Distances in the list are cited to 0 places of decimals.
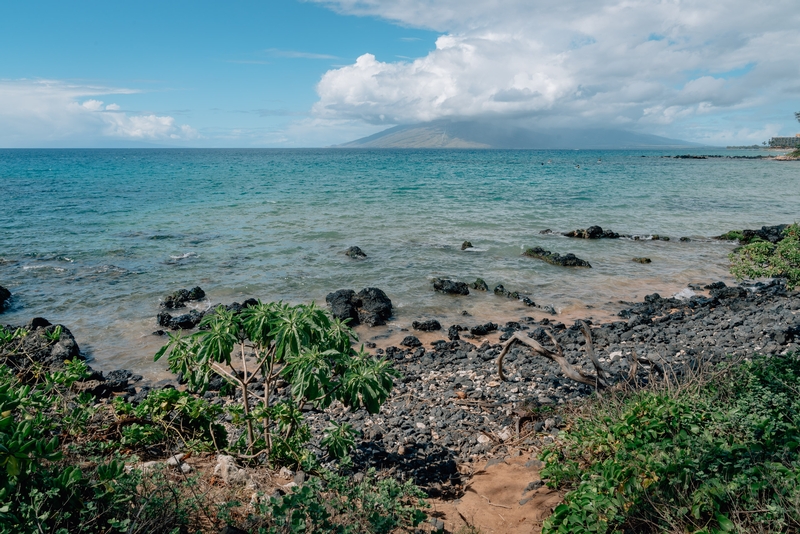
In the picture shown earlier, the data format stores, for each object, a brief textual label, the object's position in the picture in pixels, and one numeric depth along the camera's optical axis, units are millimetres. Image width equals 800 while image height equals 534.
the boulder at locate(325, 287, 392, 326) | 14297
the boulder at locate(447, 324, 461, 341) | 12914
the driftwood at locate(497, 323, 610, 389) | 7711
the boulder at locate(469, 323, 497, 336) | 13180
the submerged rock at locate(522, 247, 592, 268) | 20422
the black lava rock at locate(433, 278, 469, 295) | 16656
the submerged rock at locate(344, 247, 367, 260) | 21641
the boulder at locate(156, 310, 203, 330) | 13773
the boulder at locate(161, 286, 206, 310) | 15469
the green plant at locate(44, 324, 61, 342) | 5794
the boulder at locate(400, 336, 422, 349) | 12436
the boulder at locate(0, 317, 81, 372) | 10766
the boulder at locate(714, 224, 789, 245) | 24886
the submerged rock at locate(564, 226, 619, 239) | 26359
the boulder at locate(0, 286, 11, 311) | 15271
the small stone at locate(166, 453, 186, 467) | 5440
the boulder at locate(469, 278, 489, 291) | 17188
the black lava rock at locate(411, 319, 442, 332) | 13609
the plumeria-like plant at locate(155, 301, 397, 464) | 5184
